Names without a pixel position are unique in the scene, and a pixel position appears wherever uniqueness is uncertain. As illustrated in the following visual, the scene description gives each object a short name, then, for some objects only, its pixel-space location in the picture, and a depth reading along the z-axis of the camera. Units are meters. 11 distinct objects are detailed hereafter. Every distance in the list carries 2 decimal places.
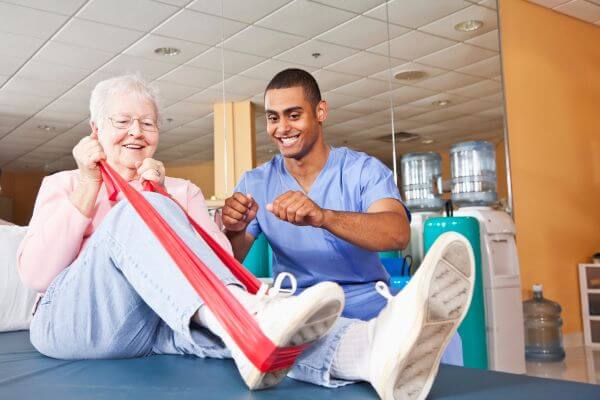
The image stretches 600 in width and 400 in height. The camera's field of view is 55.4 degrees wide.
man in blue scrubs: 1.67
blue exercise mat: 1.10
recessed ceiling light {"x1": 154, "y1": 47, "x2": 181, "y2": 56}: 4.91
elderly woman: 1.02
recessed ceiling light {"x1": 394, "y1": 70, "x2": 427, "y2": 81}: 5.50
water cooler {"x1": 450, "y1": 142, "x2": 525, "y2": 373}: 3.43
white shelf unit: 4.57
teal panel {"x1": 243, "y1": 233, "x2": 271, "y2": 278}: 3.11
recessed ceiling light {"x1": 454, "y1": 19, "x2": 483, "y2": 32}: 4.68
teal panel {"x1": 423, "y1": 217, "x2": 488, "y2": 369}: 3.33
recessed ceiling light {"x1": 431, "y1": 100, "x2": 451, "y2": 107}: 5.93
